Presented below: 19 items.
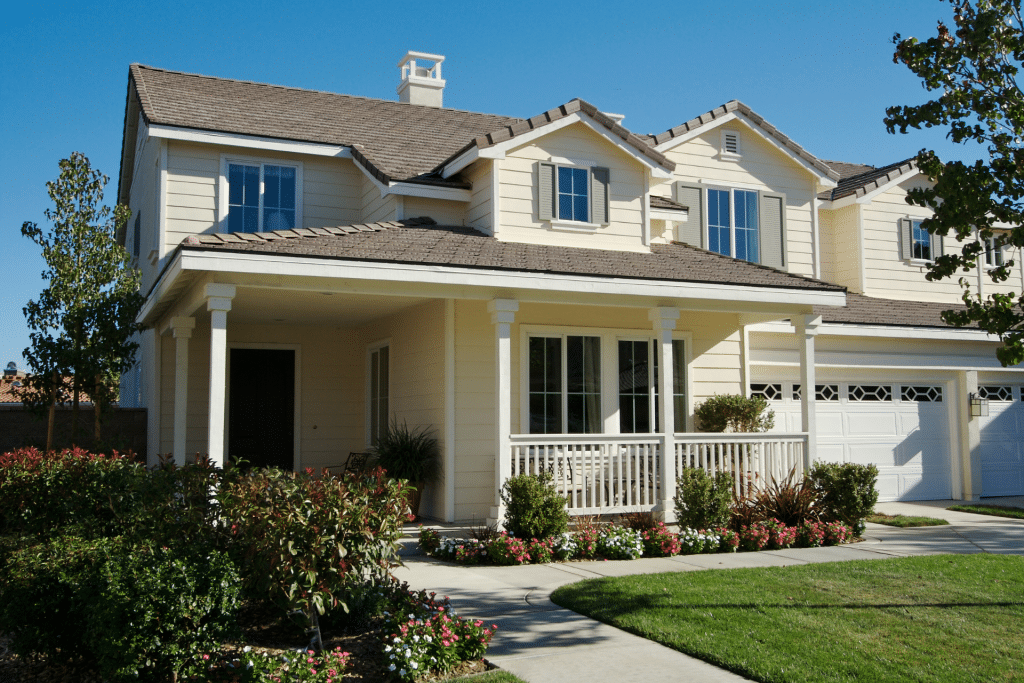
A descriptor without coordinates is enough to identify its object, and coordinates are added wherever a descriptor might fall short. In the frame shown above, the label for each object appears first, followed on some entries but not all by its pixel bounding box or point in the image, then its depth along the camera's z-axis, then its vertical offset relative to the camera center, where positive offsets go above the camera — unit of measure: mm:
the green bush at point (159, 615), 4852 -1101
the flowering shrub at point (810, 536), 10430 -1401
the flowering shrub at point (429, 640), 5227 -1378
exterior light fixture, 15398 +208
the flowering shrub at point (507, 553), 9281 -1419
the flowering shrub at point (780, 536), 10305 -1381
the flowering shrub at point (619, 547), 9734 -1424
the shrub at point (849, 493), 10961 -942
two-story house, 10703 +1574
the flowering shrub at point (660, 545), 9891 -1428
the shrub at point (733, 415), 12859 +61
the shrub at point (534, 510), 9766 -1019
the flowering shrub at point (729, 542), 10070 -1423
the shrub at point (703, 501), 10508 -992
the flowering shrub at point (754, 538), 10188 -1394
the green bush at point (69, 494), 6504 -580
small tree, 12281 +1639
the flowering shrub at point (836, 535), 10531 -1399
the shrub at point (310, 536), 5203 -713
